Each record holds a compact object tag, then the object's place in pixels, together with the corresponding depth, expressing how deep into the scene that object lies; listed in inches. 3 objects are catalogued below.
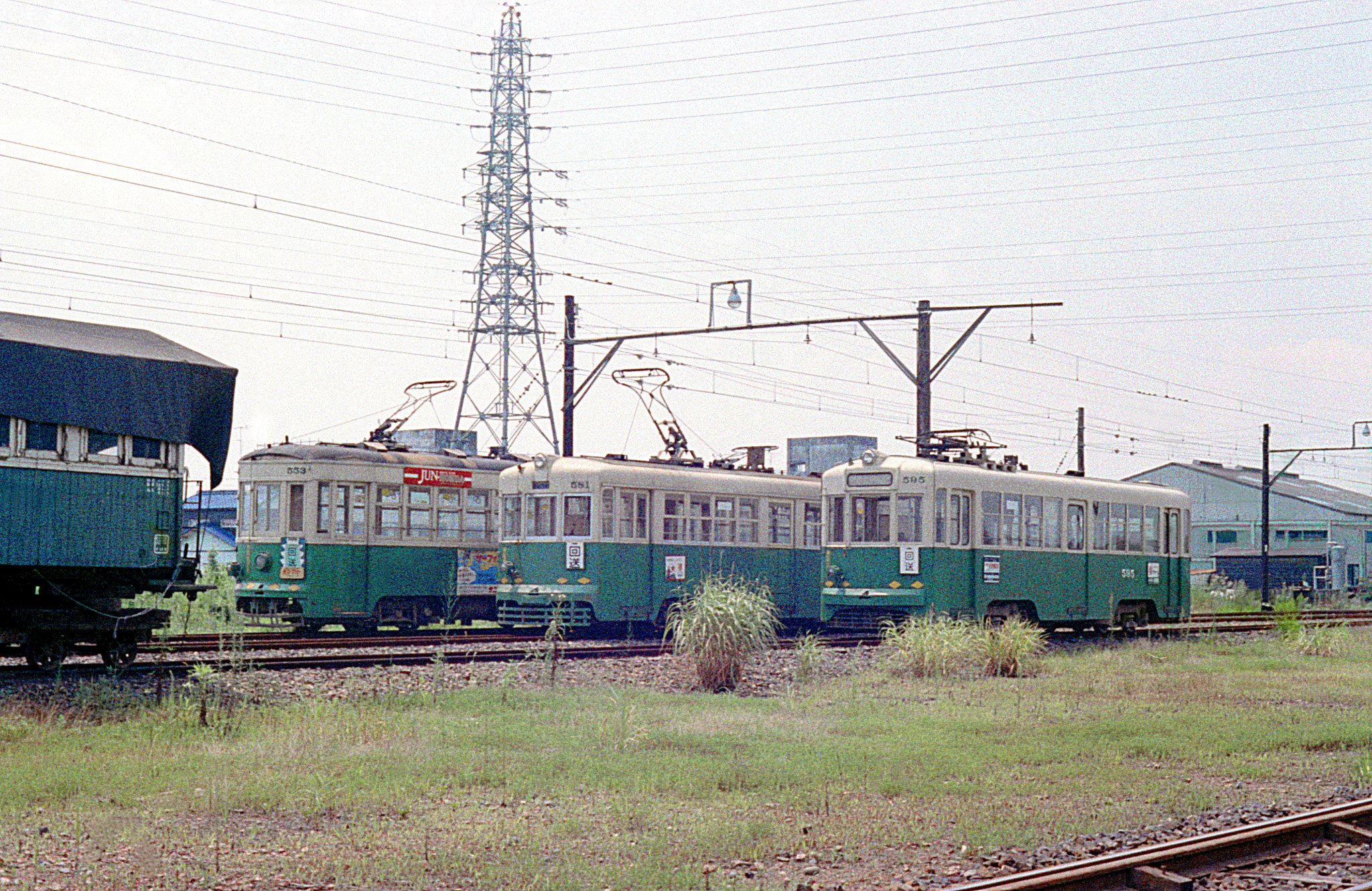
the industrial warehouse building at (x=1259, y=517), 2603.3
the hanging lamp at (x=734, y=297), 1097.4
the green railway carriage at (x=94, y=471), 547.8
